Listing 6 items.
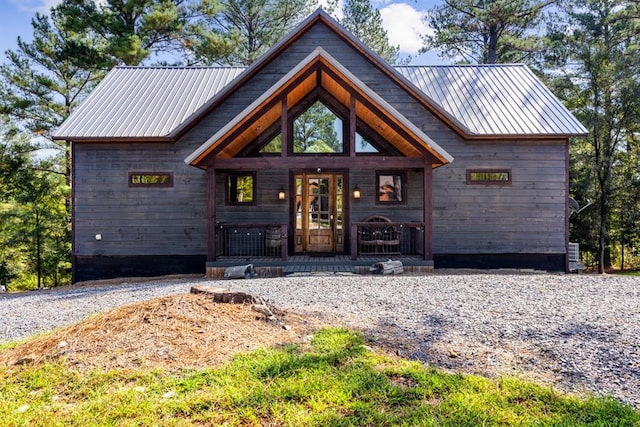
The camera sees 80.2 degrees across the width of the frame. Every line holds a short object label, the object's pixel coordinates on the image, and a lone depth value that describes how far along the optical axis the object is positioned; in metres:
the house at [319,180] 10.26
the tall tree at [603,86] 15.87
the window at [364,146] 10.86
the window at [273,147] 10.87
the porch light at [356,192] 10.87
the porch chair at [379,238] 9.65
